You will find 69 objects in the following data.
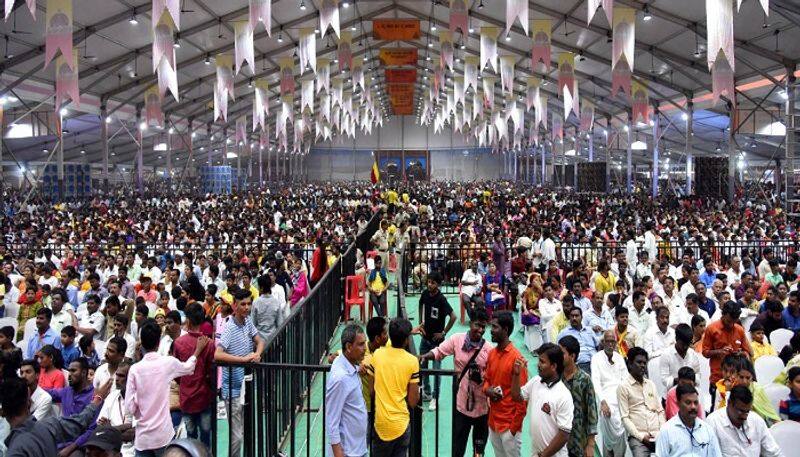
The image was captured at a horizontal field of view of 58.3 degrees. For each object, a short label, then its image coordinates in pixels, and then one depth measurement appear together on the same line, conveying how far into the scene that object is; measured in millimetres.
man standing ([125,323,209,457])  5375
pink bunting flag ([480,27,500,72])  22359
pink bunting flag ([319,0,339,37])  18500
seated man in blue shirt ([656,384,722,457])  4891
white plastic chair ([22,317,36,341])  8695
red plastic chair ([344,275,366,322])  11992
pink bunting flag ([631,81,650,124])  26222
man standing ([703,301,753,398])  7043
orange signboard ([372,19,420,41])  28438
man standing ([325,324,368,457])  4777
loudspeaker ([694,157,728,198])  28969
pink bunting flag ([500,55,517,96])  26125
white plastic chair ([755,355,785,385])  6945
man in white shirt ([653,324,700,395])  6648
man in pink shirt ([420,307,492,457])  5734
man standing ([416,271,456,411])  7902
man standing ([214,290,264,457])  6465
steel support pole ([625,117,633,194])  38281
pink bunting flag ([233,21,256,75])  18484
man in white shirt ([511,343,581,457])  4922
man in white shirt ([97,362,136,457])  5398
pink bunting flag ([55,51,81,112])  17680
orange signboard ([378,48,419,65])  34281
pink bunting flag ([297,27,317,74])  22109
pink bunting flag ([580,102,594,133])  31047
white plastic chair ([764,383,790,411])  6105
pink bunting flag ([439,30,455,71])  26312
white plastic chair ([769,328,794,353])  7956
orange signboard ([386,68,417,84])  41406
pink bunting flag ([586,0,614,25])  13403
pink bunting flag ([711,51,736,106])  15680
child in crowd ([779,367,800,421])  5543
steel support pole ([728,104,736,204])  27641
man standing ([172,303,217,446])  6000
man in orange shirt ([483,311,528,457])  5445
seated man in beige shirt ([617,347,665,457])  5898
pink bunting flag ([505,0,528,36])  15172
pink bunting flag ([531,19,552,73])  21234
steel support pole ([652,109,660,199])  34594
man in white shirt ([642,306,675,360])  7516
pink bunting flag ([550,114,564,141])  36125
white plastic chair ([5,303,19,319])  10789
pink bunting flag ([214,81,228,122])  23156
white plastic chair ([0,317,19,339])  9115
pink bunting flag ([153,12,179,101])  15414
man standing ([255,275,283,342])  8320
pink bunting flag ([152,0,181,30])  12656
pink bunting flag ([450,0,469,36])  20656
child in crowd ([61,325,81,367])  7469
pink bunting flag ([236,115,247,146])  37175
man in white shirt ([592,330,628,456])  6176
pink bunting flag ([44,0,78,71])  14812
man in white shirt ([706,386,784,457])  4973
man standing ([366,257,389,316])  11188
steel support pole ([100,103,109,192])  31333
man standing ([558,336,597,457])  5246
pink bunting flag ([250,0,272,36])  15469
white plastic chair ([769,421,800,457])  5281
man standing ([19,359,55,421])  5656
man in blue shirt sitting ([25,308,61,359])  7812
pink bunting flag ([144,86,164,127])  25156
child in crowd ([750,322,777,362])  7324
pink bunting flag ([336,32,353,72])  26125
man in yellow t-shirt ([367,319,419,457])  4965
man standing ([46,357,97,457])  6027
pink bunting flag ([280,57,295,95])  28016
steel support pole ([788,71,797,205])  22500
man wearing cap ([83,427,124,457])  3602
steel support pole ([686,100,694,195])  30825
